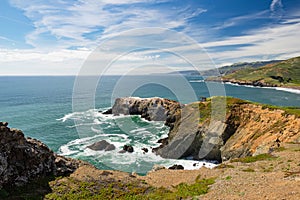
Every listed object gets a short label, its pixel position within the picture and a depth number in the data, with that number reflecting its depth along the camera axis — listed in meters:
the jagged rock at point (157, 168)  35.76
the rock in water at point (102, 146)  60.76
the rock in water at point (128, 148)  58.91
